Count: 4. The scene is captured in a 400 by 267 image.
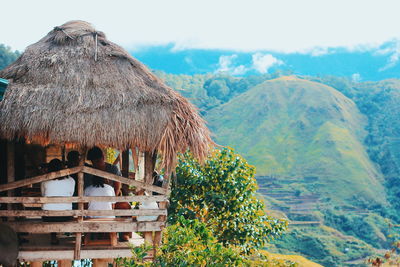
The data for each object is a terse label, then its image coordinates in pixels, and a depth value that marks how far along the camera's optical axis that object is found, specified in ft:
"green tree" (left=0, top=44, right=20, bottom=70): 359.87
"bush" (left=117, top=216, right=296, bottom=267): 48.42
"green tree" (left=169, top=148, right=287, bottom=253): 86.43
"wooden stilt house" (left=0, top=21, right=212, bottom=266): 47.42
